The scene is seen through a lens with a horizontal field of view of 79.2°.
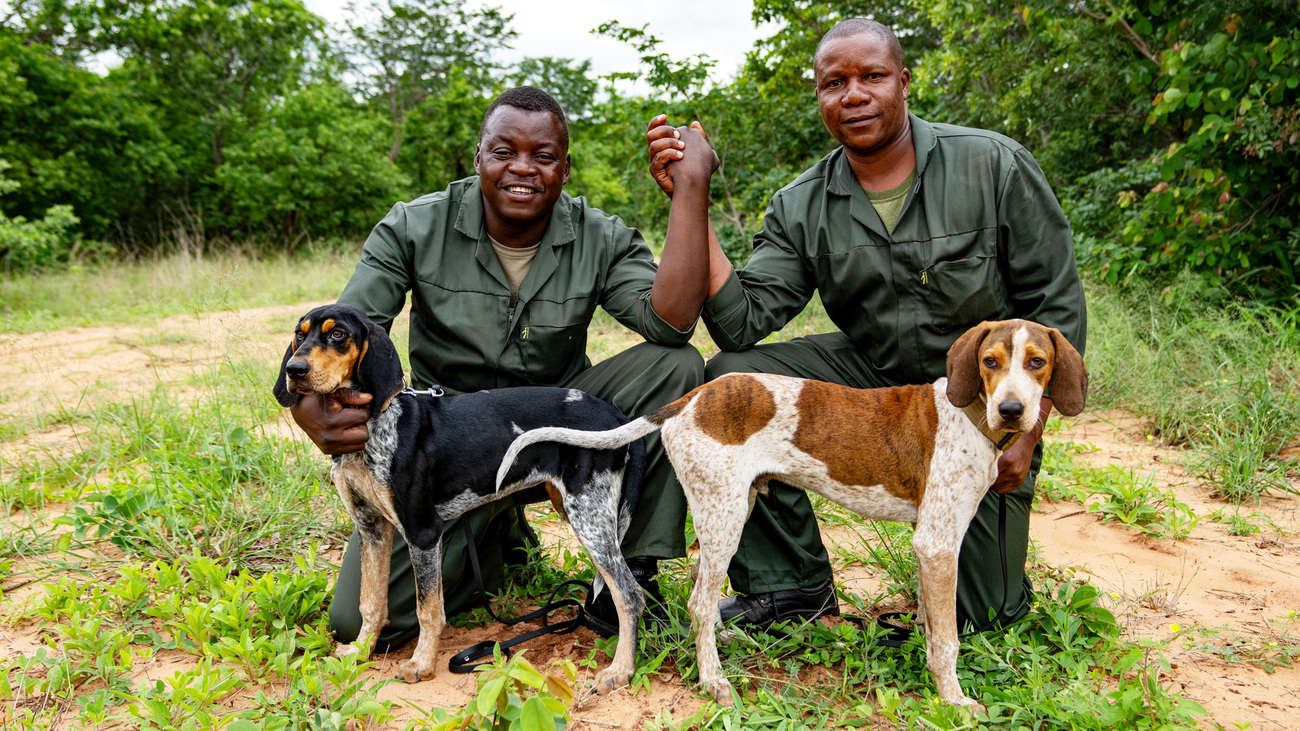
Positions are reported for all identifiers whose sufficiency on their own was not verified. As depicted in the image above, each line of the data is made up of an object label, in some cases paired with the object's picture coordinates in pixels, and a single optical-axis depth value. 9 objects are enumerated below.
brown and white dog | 2.59
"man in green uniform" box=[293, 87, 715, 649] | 3.17
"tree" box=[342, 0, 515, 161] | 26.88
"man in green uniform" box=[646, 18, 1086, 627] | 3.21
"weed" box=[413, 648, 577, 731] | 1.89
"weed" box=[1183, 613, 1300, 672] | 2.84
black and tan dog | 2.81
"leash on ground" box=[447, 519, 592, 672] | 2.91
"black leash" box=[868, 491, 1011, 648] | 2.96
